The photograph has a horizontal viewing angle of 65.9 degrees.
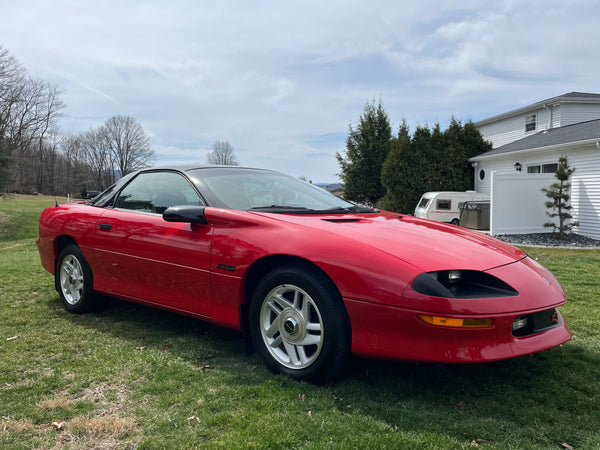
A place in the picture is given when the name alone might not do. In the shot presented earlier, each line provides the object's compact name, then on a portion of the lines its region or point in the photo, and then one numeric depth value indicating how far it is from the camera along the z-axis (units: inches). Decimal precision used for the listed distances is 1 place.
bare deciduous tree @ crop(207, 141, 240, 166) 2353.3
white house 585.3
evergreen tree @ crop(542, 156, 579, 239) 550.9
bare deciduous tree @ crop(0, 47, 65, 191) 901.8
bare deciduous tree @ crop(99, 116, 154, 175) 2984.7
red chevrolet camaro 97.0
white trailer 780.6
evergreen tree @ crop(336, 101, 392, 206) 1182.9
